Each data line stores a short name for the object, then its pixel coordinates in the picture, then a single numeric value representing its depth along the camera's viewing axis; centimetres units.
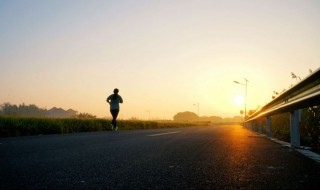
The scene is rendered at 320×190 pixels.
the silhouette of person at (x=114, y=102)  1714
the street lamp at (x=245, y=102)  6045
